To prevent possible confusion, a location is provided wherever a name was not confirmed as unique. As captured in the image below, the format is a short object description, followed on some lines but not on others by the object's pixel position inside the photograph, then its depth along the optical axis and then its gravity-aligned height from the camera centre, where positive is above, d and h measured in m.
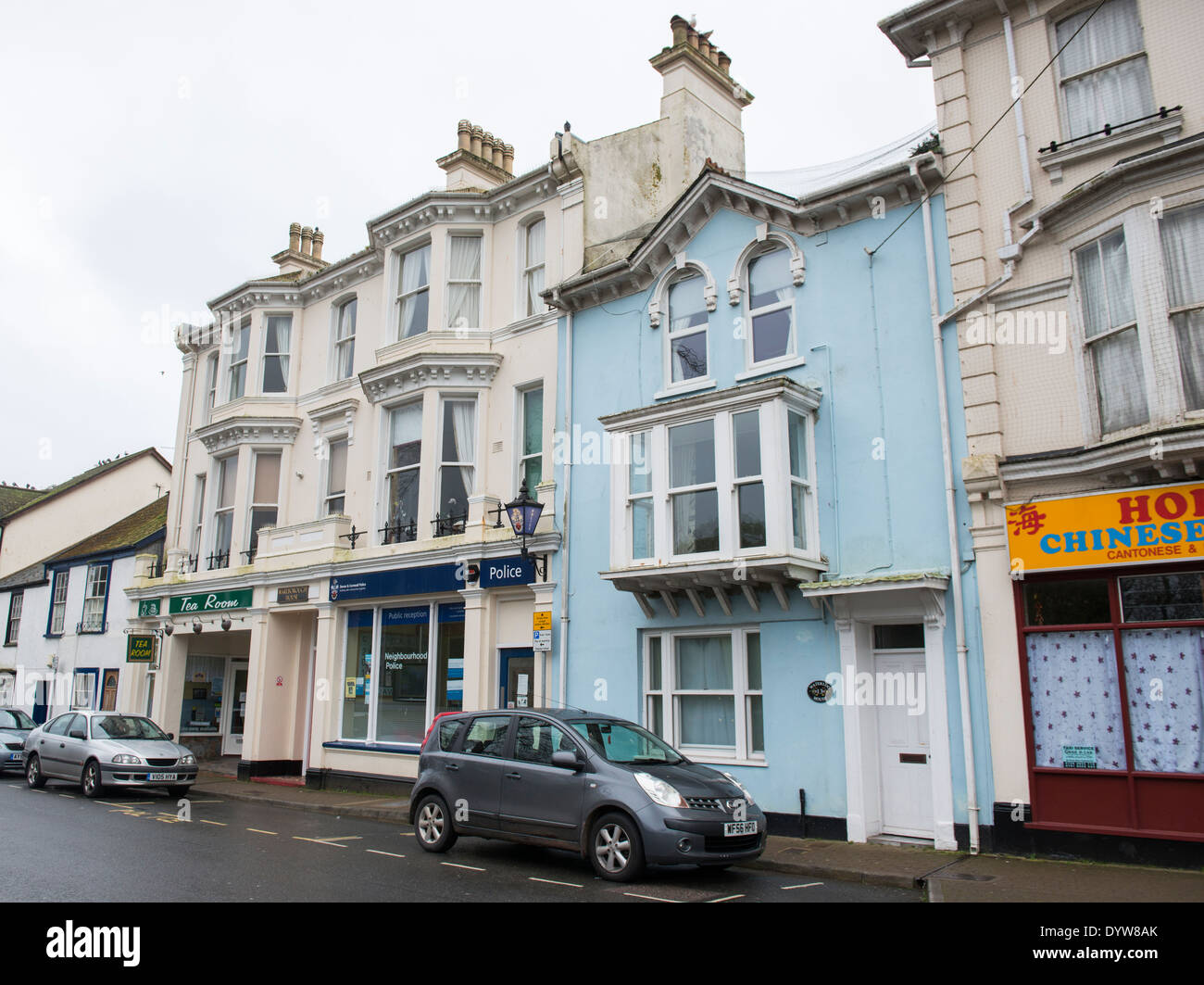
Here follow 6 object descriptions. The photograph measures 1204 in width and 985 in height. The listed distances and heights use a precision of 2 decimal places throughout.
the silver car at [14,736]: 20.11 -1.05
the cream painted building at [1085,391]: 9.45 +3.28
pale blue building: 11.36 +2.26
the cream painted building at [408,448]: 16.58 +4.93
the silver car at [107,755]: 16.12 -1.18
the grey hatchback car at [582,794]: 8.76 -1.08
